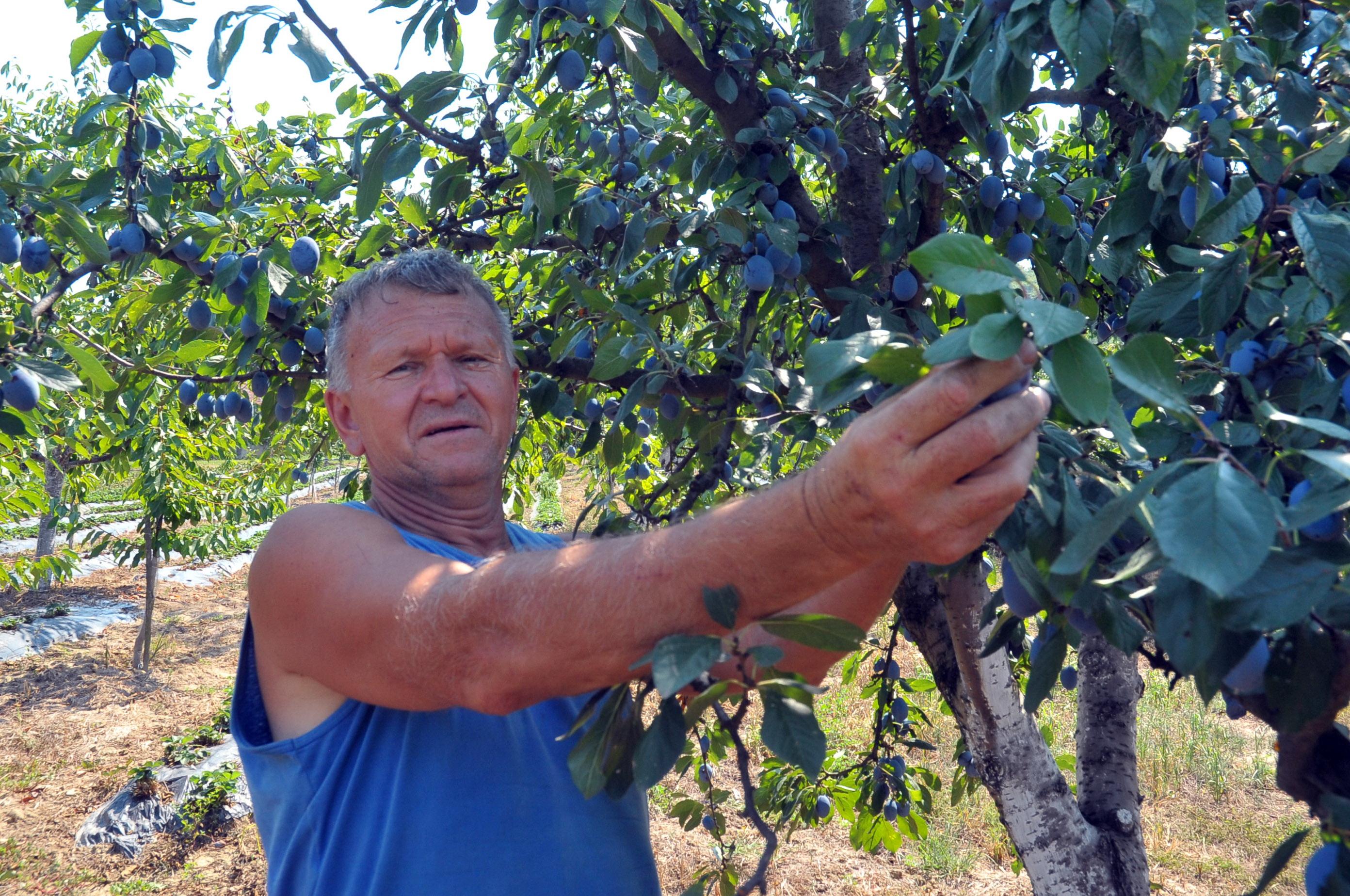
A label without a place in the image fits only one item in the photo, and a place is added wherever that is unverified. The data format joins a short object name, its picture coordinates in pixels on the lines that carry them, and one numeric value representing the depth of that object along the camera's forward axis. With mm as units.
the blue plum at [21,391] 1455
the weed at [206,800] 4449
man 752
